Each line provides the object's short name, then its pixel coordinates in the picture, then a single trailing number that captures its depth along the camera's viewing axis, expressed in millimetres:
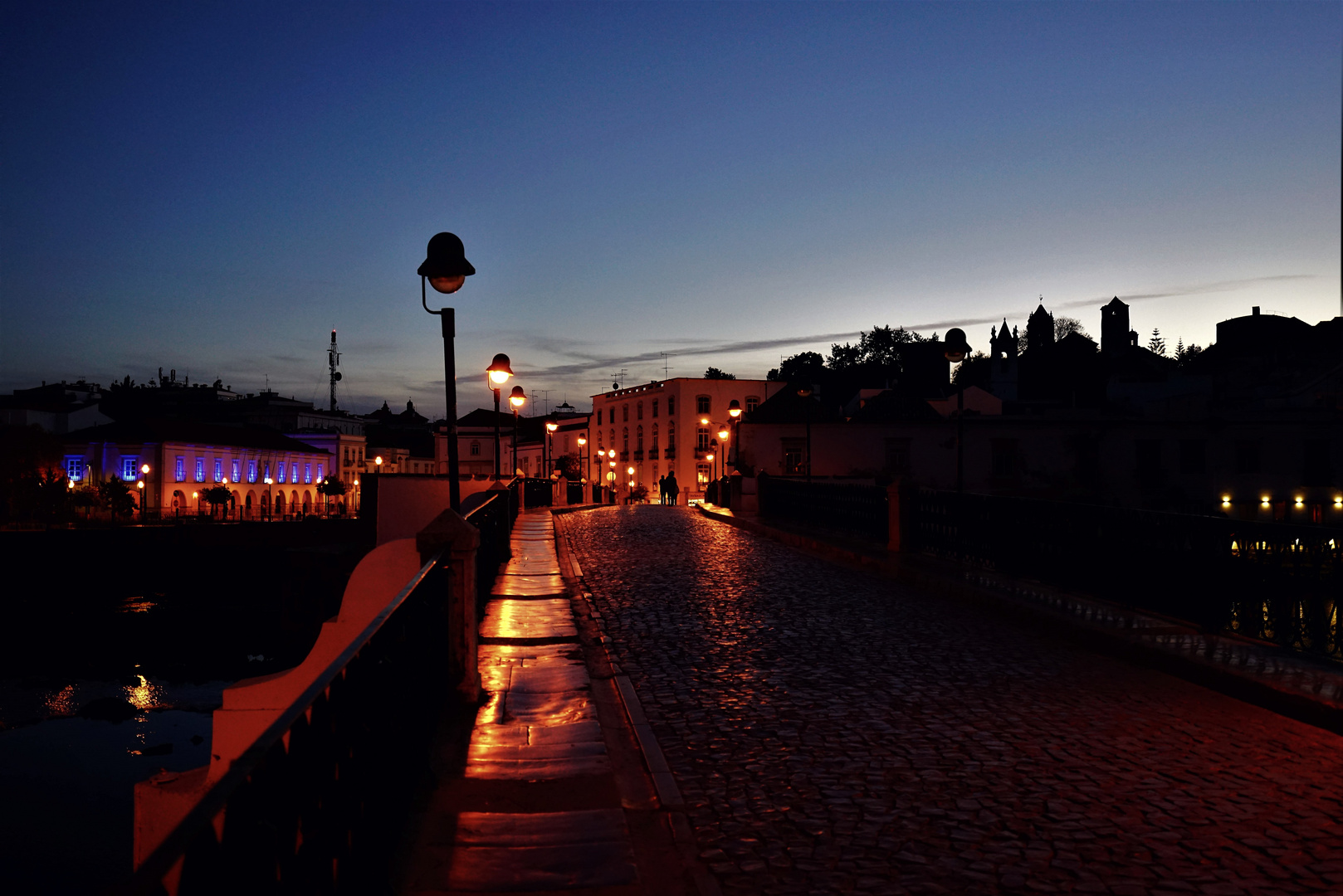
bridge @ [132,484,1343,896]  3699
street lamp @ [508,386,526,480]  26203
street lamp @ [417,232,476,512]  10625
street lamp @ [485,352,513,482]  18750
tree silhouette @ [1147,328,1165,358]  147750
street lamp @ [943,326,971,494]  19641
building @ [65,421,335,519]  69562
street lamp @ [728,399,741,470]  40906
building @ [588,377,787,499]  83438
